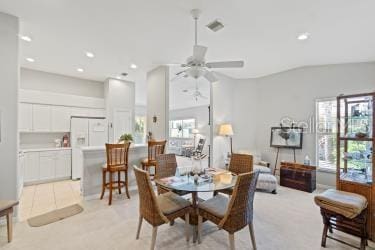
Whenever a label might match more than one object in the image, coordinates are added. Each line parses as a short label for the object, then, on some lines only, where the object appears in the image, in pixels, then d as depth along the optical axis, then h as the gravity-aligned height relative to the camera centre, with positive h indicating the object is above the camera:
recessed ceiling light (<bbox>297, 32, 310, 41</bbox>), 3.26 +1.54
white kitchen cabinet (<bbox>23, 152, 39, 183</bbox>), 4.79 -1.07
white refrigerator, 5.48 -0.30
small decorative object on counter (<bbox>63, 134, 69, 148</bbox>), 5.66 -0.48
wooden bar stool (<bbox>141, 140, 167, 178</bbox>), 4.19 -0.57
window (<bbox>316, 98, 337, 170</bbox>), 4.64 -0.18
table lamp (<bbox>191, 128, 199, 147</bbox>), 9.99 -0.33
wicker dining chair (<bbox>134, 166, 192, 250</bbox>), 2.14 -1.00
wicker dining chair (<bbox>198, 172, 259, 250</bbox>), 2.04 -0.98
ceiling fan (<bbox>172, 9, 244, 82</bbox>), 2.64 +0.90
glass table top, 2.33 -0.75
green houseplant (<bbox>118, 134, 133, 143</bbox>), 4.45 -0.30
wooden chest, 4.43 -1.21
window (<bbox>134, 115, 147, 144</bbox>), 9.94 -0.17
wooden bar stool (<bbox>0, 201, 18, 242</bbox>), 2.37 -1.08
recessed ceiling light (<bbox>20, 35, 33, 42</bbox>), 3.47 +1.57
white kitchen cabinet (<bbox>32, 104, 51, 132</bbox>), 5.20 +0.18
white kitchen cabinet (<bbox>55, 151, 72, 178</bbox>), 5.28 -1.10
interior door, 6.20 +0.06
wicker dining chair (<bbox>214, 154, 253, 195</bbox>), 3.30 -0.67
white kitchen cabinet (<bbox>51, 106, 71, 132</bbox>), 5.46 +0.18
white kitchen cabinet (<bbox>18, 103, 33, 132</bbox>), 5.00 +0.19
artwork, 5.15 -0.31
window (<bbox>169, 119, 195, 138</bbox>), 10.91 -0.16
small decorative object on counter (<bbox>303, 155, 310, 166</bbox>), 4.72 -0.86
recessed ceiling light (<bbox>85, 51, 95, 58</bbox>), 4.18 +1.55
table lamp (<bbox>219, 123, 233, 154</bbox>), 5.41 -0.13
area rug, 2.94 -1.49
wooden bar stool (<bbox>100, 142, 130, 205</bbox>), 3.68 -0.74
